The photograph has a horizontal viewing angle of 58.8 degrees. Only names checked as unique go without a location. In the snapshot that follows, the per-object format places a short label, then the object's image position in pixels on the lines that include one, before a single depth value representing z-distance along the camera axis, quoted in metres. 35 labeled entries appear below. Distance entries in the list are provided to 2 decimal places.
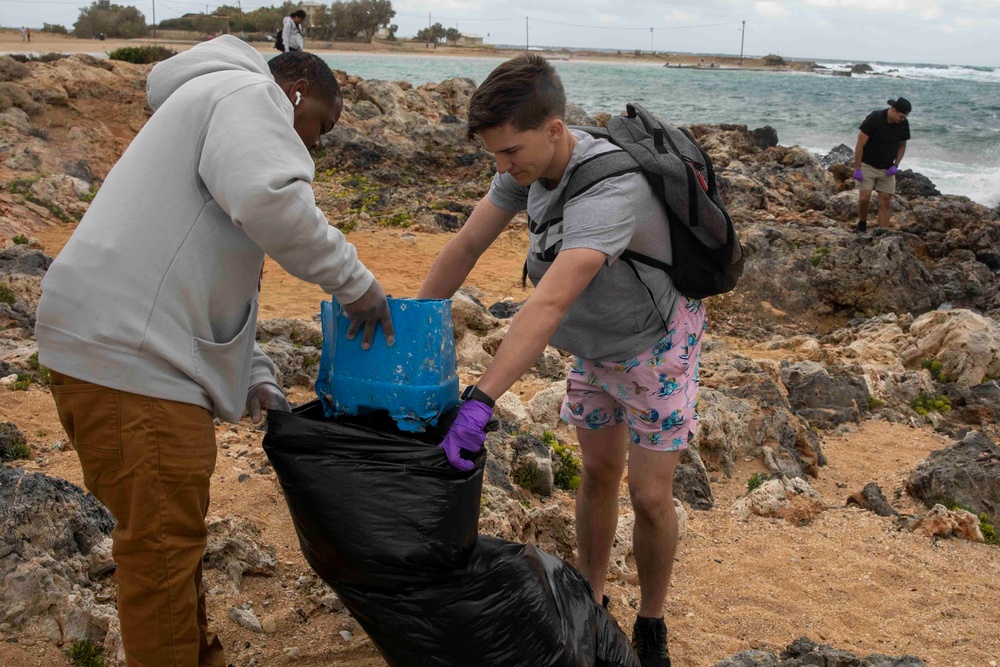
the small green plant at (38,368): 4.29
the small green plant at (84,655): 2.46
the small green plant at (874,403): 5.79
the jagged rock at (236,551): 2.90
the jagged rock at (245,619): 2.76
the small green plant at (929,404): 5.95
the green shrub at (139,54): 19.89
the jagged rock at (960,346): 6.29
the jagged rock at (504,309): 6.69
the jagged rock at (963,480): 4.29
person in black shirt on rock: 10.39
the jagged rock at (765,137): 18.02
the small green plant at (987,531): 4.07
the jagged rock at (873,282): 8.28
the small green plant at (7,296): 5.54
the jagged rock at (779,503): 4.20
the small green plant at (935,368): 6.32
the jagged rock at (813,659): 2.59
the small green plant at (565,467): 4.11
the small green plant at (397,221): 10.41
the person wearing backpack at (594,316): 2.17
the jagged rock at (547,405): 4.71
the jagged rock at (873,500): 4.30
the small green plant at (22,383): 4.15
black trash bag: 2.02
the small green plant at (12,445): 3.47
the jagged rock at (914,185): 13.90
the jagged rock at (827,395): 5.56
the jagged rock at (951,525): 4.05
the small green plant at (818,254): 8.66
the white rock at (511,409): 4.36
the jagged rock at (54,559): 2.52
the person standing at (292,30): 13.34
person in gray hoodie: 1.82
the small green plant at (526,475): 3.90
